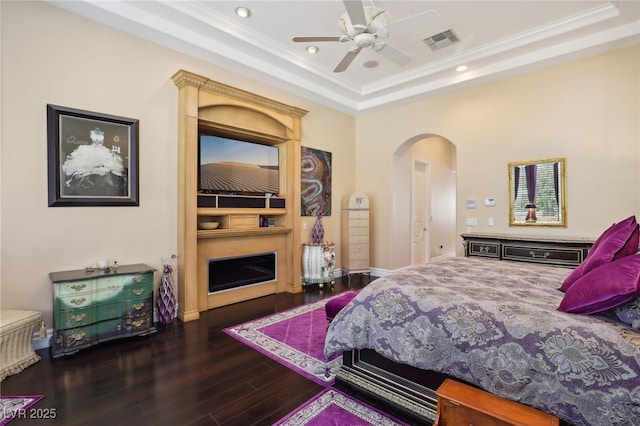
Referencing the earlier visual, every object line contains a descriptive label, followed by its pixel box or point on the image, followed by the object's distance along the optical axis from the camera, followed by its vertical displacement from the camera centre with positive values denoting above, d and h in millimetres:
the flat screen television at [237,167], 4004 +685
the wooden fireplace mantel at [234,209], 3611 +156
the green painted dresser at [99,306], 2643 -860
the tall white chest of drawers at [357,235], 5637 -408
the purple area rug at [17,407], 1896 -1261
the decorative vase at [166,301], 3443 -989
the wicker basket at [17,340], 2303 -993
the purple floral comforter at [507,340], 1319 -676
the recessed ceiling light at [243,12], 3350 +2283
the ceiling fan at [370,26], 2605 +1735
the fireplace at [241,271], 4086 -824
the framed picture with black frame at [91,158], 2893 +584
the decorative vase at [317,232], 5211 -321
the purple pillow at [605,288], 1437 -384
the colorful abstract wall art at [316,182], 5227 +563
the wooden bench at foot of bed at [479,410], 1308 -897
